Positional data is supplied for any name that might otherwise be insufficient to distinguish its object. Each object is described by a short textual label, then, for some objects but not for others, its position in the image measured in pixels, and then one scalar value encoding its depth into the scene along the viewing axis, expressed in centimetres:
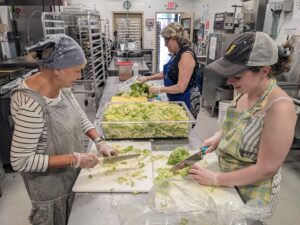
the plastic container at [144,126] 152
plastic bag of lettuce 237
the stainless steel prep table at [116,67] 417
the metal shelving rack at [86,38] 388
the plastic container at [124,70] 334
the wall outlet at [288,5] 316
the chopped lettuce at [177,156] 128
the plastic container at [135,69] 352
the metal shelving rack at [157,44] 804
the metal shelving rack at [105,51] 525
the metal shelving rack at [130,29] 777
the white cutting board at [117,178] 111
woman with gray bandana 105
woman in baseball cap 92
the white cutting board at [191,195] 100
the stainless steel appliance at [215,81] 420
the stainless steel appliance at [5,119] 257
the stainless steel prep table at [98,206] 95
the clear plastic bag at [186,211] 92
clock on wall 762
